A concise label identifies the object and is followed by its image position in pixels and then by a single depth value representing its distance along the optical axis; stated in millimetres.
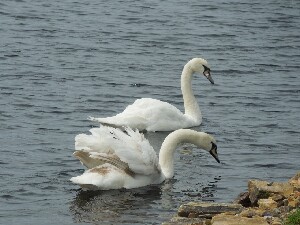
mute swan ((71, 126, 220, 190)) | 14062
